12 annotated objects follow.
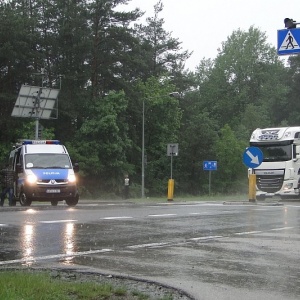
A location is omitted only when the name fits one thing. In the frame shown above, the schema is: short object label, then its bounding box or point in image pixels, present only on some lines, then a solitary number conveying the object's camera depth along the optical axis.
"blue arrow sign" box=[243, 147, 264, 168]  25.09
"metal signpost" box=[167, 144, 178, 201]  35.59
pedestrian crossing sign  17.48
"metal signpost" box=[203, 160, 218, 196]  44.62
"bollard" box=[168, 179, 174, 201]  31.17
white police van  21.95
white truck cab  31.03
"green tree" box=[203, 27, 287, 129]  93.38
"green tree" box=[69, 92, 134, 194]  55.75
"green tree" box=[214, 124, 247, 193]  75.19
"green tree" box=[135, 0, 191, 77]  75.12
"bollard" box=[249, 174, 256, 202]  26.28
